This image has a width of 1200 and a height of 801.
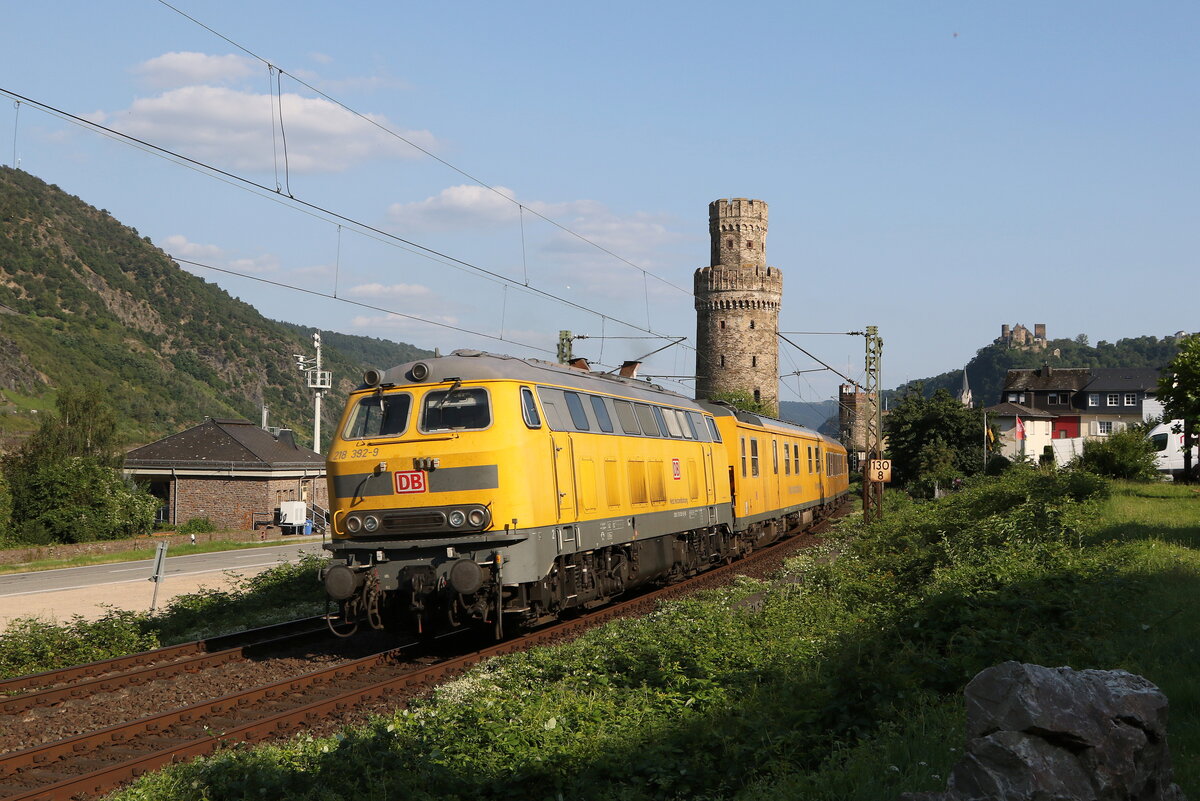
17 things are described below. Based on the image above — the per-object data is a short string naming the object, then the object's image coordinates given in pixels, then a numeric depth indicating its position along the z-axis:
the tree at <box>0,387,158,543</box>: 40.34
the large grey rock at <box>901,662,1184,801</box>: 5.10
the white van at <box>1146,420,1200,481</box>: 64.66
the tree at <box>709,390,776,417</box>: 83.25
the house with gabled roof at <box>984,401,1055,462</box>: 88.06
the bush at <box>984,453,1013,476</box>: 53.31
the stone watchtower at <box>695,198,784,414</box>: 89.00
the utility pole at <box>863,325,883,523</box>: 39.75
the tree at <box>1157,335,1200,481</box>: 38.53
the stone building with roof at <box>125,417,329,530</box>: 48.09
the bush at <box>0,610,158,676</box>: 14.34
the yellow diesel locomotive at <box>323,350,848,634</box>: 13.45
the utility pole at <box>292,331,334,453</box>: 51.53
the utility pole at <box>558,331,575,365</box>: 36.97
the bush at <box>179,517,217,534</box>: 46.22
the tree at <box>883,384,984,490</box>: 54.94
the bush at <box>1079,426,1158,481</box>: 44.47
